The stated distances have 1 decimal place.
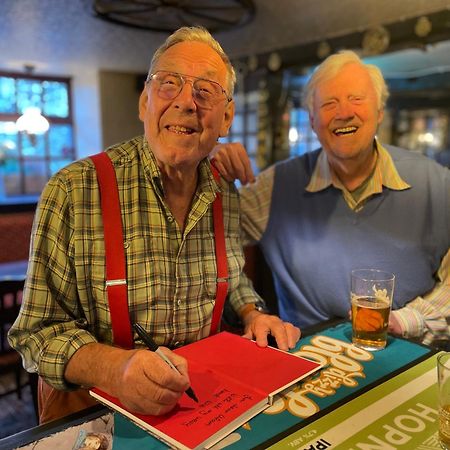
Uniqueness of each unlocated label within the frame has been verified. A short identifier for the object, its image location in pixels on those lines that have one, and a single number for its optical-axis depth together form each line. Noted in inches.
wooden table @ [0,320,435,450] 28.7
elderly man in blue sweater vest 60.7
